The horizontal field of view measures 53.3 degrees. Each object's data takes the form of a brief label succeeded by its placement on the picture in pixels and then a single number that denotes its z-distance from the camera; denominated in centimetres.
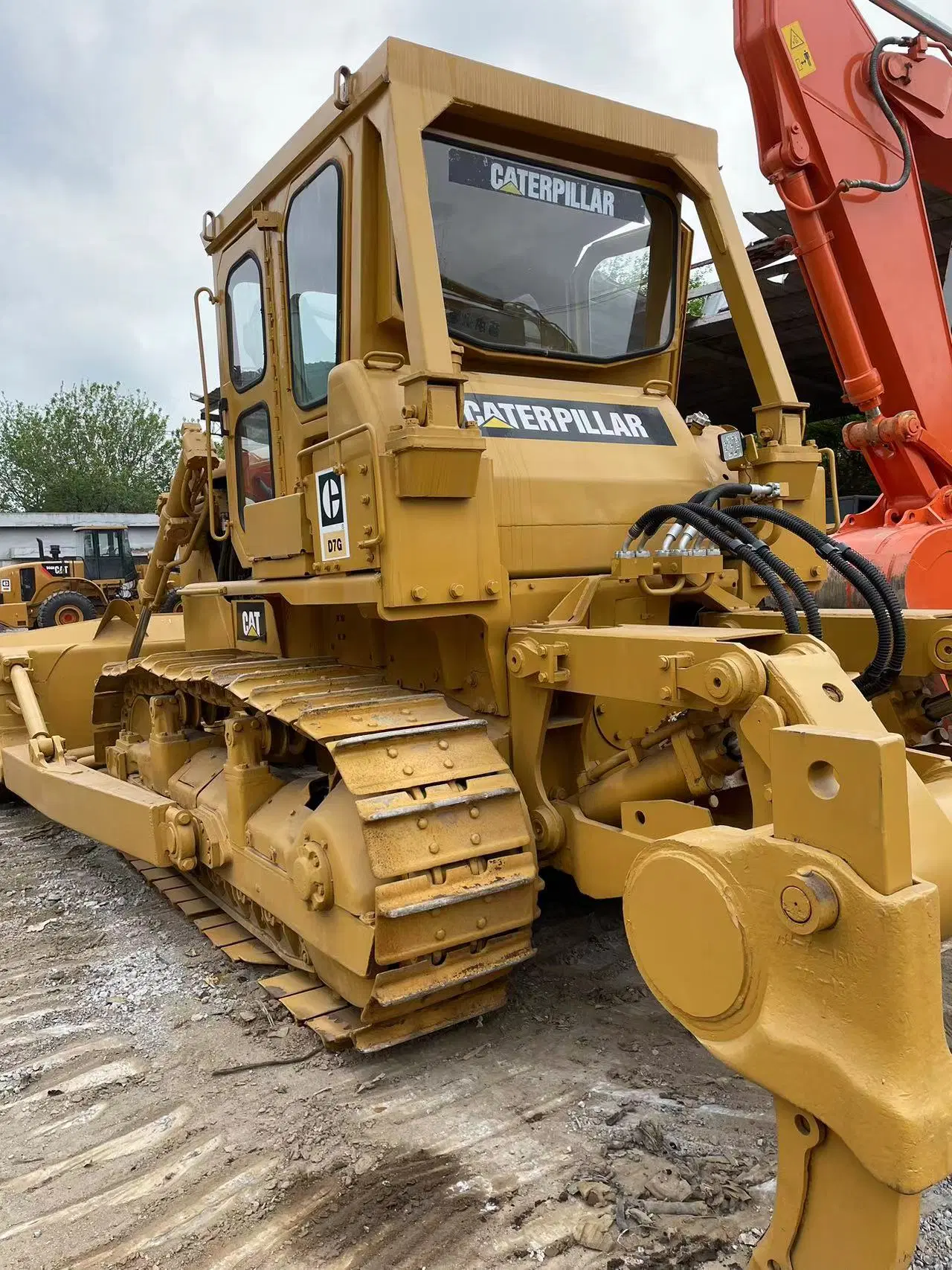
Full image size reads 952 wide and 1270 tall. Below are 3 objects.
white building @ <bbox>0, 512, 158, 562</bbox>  3841
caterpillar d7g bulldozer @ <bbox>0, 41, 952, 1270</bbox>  168
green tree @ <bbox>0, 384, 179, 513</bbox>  4688
